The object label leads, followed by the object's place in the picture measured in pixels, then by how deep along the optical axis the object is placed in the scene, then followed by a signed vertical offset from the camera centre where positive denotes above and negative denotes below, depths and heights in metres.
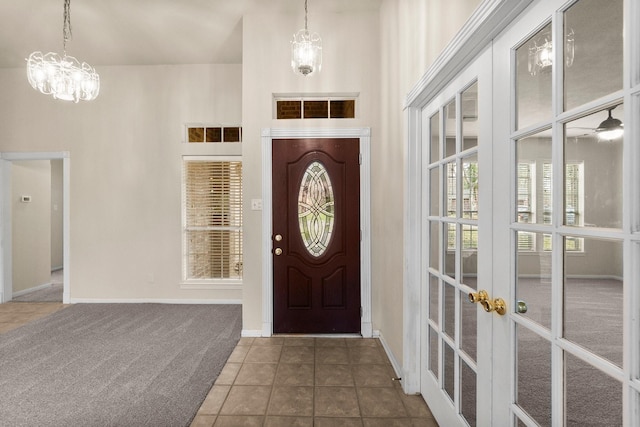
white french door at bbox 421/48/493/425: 1.48 -0.16
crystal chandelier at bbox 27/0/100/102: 2.78 +1.12
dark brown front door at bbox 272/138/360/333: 3.44 -0.26
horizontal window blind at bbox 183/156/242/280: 4.65 -0.09
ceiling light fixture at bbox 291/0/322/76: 2.51 +1.16
